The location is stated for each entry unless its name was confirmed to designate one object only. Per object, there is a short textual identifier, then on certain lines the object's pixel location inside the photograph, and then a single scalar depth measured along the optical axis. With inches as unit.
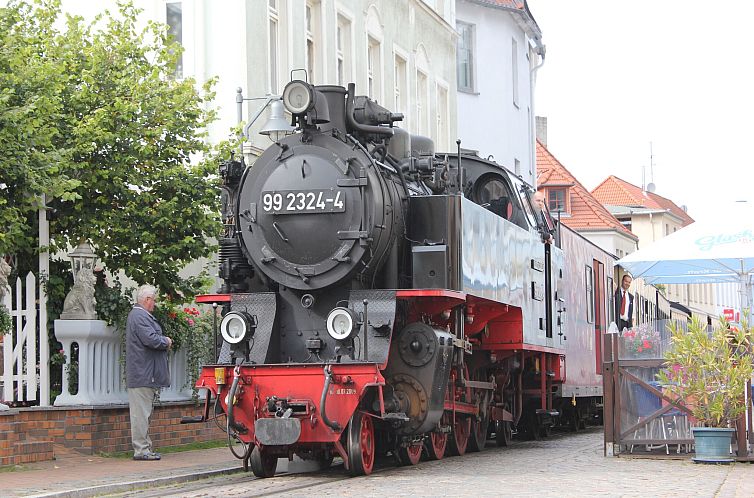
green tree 568.4
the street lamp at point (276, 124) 583.2
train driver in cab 653.6
